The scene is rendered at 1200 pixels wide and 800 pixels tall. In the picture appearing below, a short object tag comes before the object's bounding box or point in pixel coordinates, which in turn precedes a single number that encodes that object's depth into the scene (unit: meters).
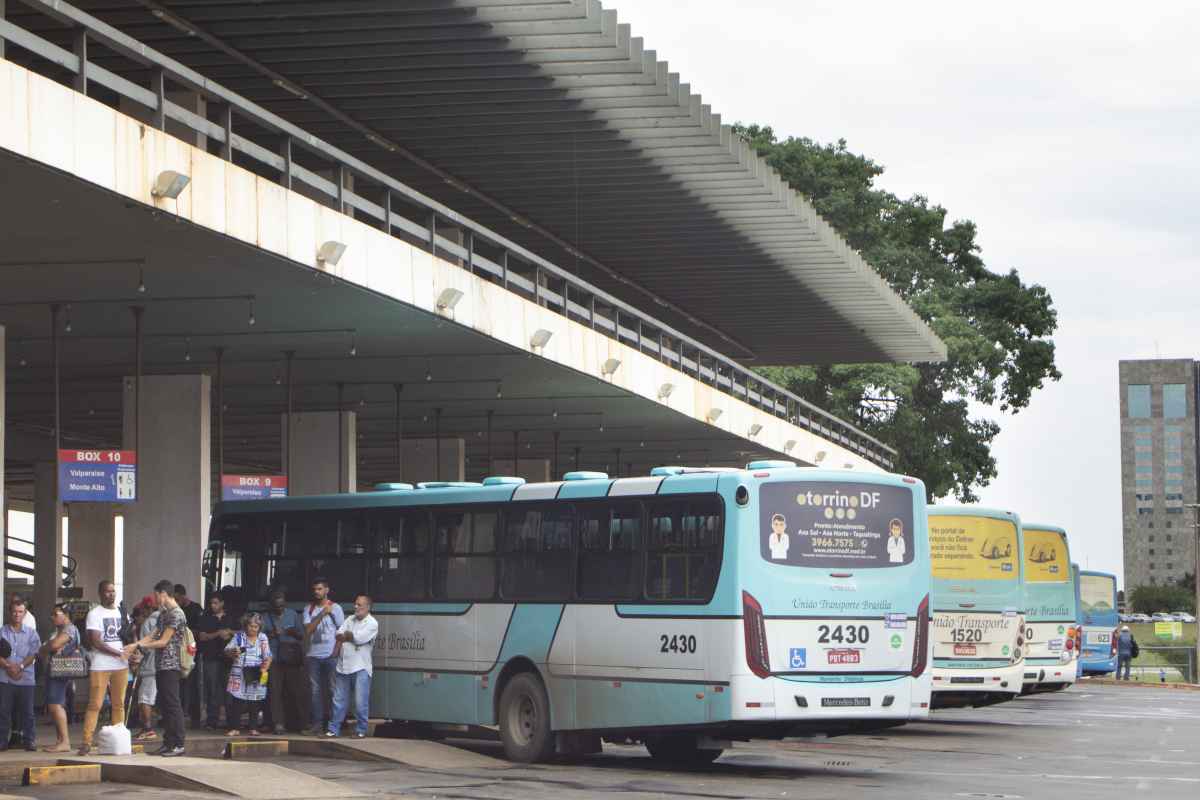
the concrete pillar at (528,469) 47.56
